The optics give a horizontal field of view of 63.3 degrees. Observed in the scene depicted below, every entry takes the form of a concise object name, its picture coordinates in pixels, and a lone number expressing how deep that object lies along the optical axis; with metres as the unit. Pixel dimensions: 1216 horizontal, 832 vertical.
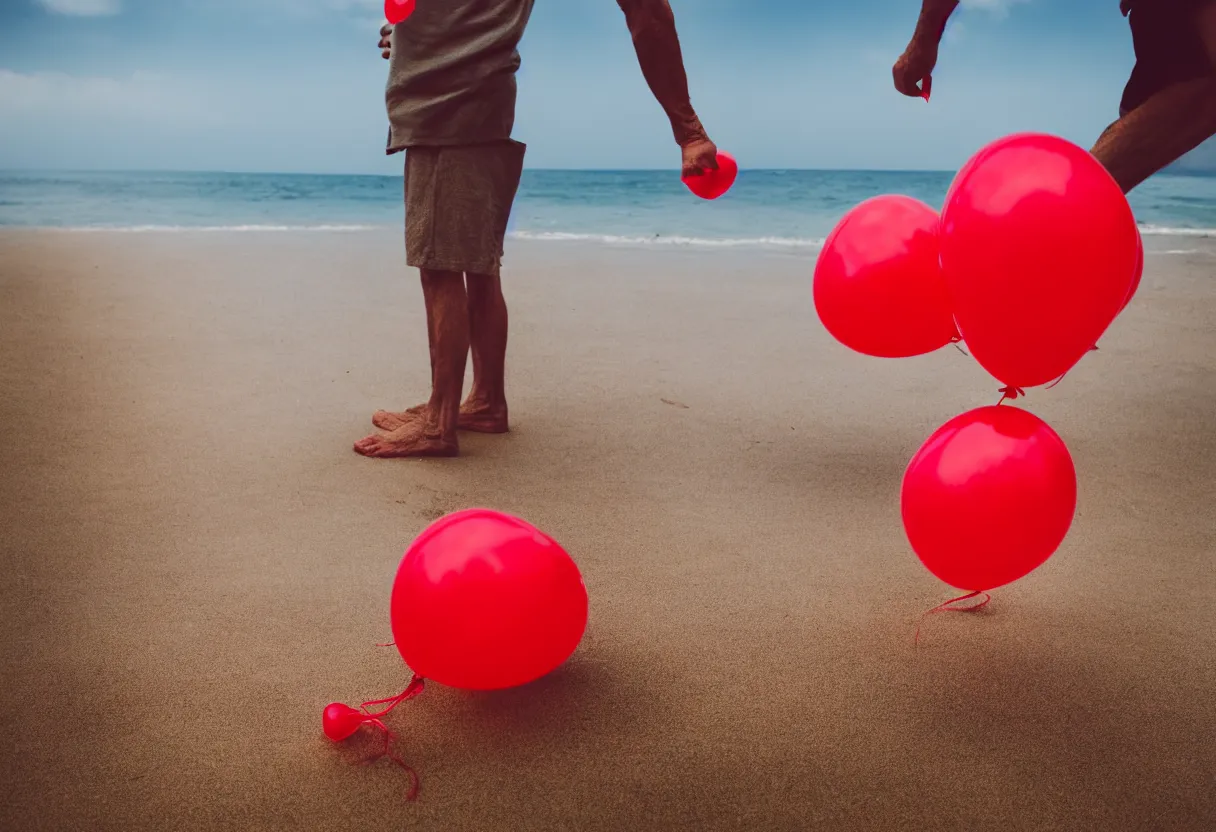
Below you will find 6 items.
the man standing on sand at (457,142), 2.45
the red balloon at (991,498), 1.52
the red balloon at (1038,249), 1.43
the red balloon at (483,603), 1.38
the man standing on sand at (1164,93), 1.88
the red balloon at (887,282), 1.91
